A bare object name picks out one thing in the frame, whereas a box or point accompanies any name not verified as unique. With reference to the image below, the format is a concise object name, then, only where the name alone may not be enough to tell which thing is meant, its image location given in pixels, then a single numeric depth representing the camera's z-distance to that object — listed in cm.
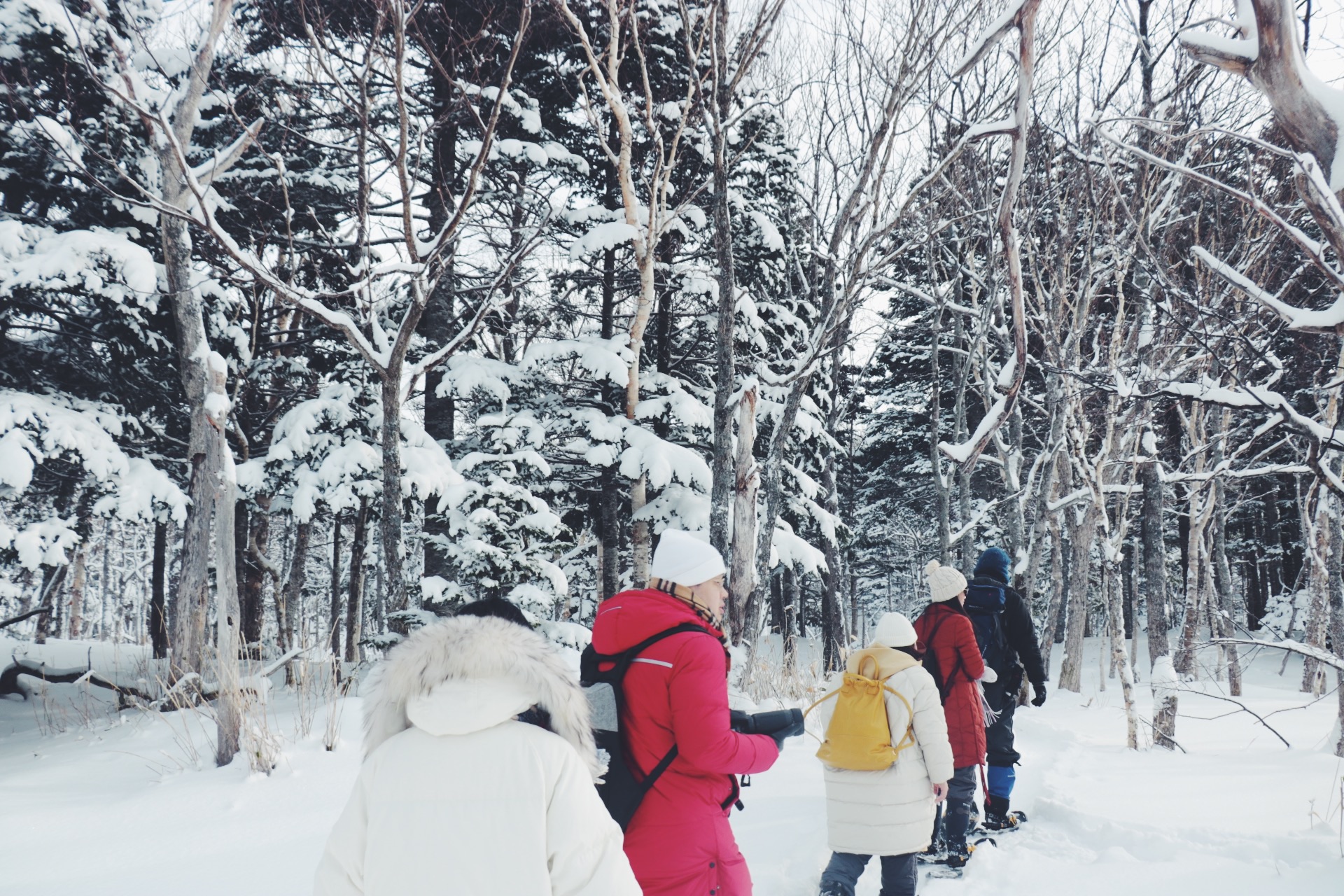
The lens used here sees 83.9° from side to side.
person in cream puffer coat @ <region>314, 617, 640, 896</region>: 153
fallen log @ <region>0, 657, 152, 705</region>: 988
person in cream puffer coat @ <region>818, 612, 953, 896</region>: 348
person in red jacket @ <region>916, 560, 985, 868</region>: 451
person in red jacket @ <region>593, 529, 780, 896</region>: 225
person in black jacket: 509
